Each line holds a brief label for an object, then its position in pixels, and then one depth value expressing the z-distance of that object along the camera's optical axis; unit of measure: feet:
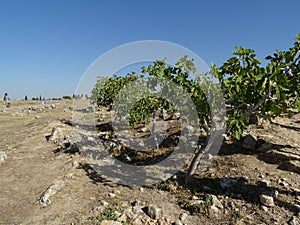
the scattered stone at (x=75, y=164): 28.36
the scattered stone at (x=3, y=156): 32.15
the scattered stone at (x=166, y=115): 50.29
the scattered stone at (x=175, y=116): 49.24
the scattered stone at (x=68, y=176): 24.89
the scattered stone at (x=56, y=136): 41.05
